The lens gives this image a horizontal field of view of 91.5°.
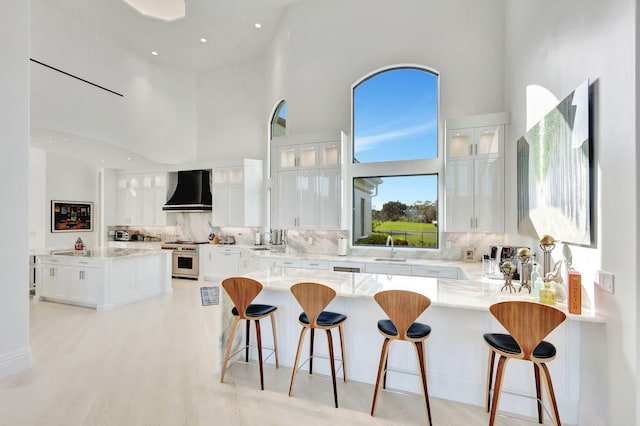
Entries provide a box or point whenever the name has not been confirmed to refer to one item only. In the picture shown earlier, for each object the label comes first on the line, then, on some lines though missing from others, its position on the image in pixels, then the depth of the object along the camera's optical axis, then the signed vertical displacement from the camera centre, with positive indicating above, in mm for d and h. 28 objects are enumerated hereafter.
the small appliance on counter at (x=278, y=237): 6528 -504
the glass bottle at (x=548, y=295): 2240 -593
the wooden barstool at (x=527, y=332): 1862 -725
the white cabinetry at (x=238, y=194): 7094 +428
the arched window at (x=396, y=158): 4910 +895
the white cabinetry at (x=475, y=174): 4129 +530
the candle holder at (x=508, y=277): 2680 -545
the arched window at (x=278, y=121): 7086 +2106
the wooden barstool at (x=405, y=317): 2193 -740
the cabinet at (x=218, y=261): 7059 -1126
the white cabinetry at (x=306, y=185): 5008 +465
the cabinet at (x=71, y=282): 5117 -1186
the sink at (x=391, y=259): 4621 -700
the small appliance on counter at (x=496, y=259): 3449 -542
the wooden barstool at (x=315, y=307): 2453 -757
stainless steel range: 7441 -1111
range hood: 7582 +483
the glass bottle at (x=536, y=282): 2404 -539
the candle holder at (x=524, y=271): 2713 -510
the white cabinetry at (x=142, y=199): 8141 +361
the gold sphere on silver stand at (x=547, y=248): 2365 -280
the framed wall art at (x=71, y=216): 8539 -101
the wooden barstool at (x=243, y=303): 2678 -790
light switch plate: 1864 -411
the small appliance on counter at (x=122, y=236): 8620 -651
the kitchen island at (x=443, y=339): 2289 -1066
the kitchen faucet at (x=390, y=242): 4960 -469
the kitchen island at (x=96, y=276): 5094 -1104
